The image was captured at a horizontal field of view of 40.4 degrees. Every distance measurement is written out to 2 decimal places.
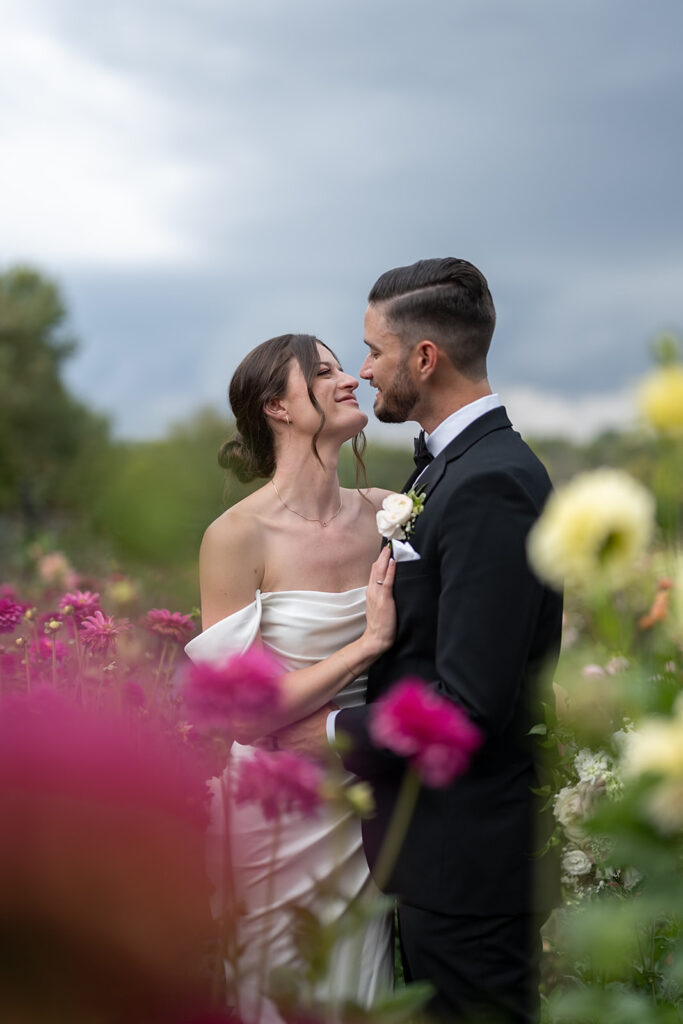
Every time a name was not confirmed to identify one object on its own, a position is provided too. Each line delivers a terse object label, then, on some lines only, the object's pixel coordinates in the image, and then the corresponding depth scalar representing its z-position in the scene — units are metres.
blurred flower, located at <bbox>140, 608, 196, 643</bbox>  3.37
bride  2.50
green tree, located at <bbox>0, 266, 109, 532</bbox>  25.81
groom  2.17
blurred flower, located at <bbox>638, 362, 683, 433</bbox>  1.02
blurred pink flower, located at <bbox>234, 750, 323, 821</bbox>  0.94
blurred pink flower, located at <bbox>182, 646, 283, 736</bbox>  0.94
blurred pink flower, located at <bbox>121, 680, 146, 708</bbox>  2.34
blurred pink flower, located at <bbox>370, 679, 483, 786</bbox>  0.98
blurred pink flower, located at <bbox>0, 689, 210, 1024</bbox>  0.43
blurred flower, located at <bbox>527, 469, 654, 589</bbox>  0.93
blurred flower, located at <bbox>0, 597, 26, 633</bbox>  3.04
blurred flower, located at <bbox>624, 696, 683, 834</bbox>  0.80
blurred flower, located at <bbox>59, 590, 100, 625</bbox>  3.15
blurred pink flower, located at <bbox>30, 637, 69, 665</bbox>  3.20
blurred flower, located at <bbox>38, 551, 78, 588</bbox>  7.28
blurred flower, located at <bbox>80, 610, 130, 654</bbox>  2.99
